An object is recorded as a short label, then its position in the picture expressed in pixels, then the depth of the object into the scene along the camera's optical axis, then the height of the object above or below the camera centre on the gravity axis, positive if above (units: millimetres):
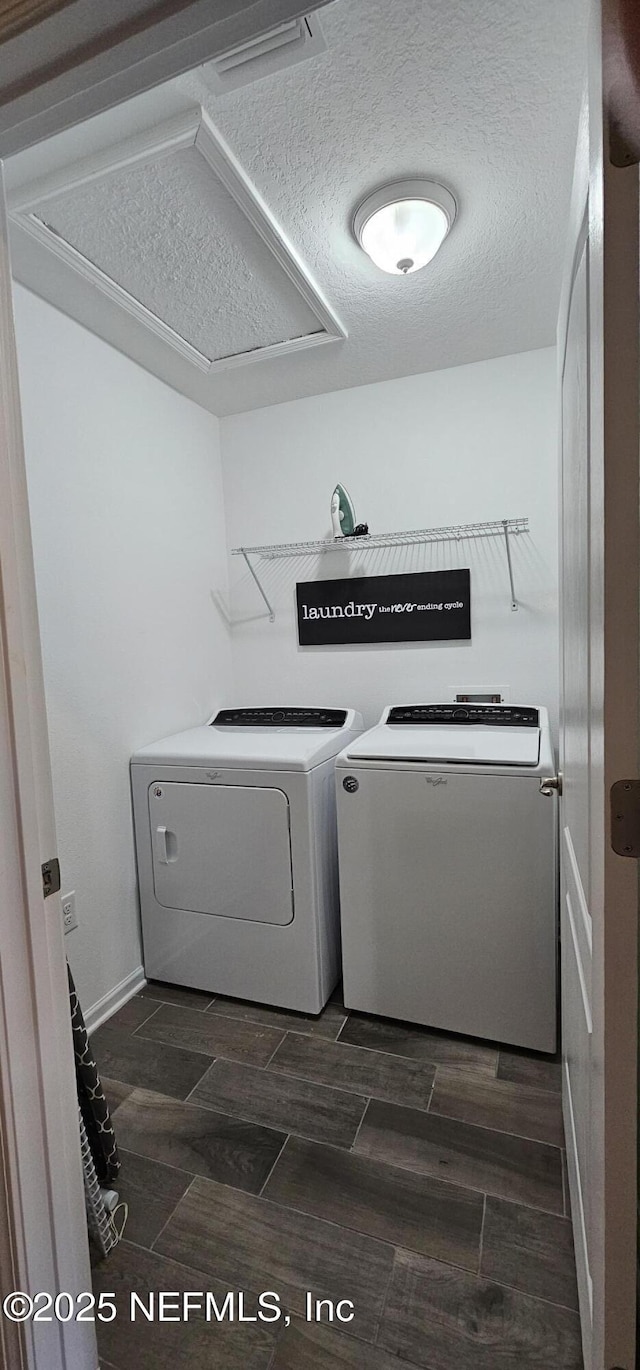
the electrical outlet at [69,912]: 1821 -865
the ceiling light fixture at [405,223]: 1414 +1093
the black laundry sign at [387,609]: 2408 +120
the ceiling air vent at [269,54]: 1011 +1101
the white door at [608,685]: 591 -68
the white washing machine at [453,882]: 1649 -774
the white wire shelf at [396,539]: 2305 +426
